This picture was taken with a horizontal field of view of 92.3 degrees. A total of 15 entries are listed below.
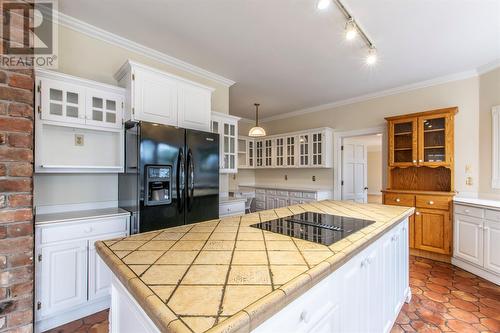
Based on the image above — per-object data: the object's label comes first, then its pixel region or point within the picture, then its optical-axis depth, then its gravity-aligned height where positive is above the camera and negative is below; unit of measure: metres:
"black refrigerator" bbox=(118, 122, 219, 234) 2.17 -0.11
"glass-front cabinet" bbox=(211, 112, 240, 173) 3.47 +0.42
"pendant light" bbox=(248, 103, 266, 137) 4.61 +0.66
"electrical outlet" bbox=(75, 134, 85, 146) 2.35 +0.25
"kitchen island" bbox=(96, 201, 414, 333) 0.67 -0.39
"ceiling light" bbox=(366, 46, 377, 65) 2.52 +1.17
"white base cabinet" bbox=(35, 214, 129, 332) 1.84 -0.86
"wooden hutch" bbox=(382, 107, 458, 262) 3.27 -0.13
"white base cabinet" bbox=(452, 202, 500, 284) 2.67 -0.87
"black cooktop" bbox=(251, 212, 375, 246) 1.31 -0.38
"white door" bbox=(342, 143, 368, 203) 4.85 -0.12
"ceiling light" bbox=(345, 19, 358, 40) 2.07 +1.28
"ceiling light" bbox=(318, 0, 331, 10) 1.73 +1.17
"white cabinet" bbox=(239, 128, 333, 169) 4.82 +0.36
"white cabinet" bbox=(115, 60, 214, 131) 2.40 +0.75
